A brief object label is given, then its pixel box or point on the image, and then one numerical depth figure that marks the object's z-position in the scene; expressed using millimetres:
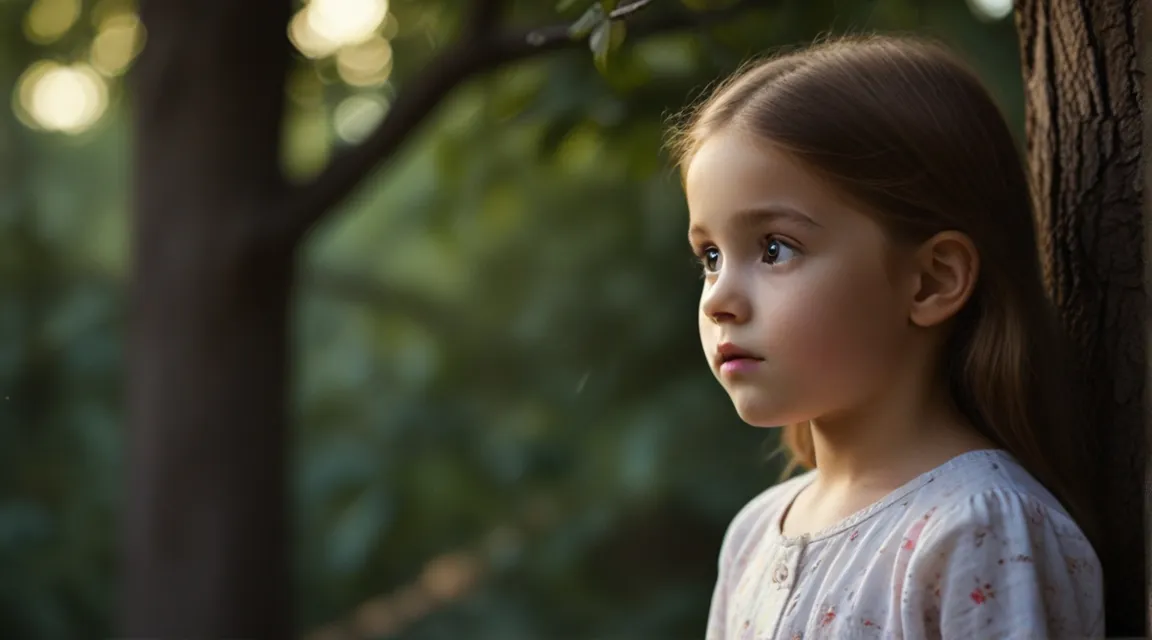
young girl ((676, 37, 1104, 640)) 1708
